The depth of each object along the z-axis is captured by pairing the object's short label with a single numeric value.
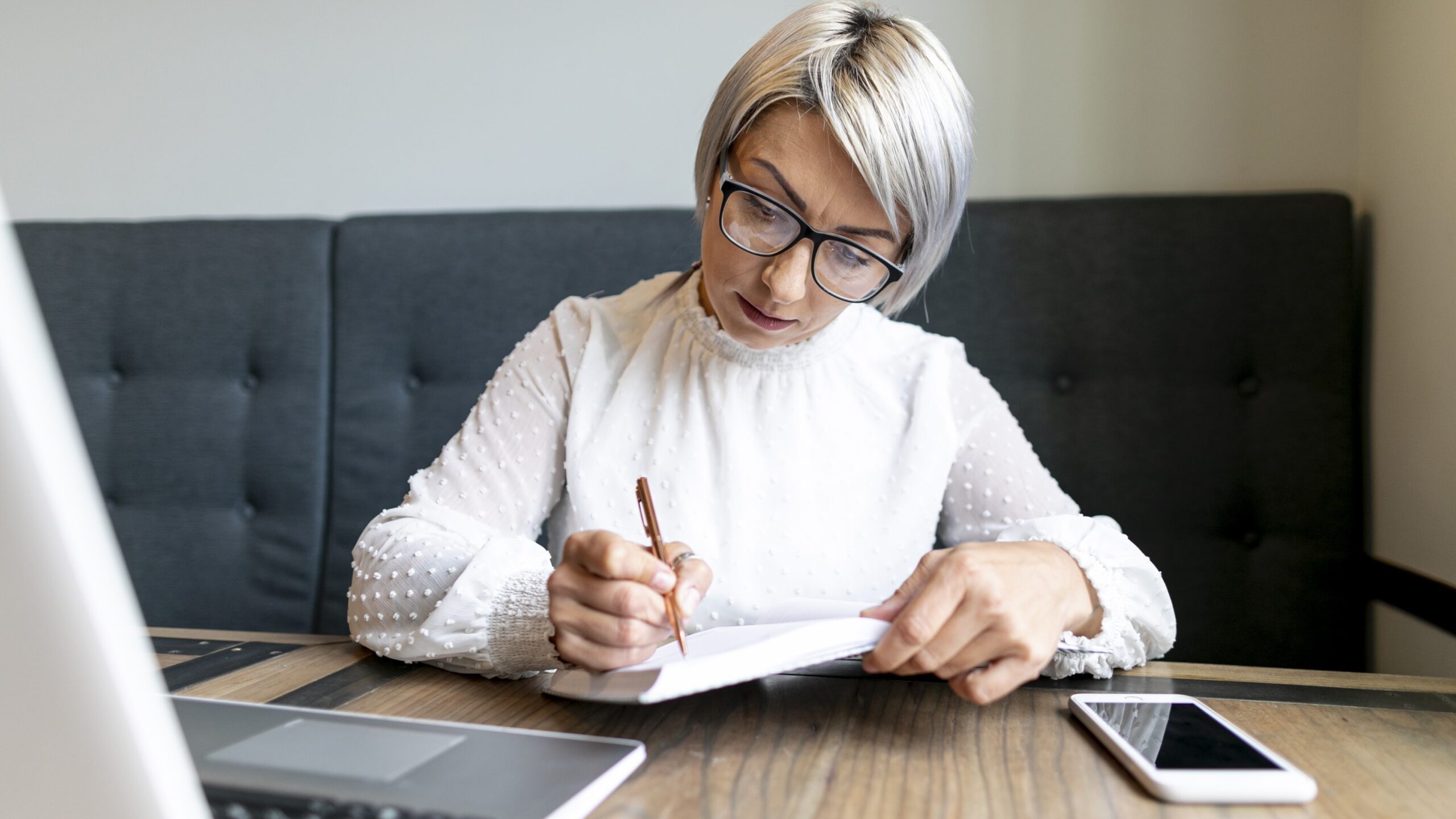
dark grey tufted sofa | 1.33
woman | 0.68
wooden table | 0.53
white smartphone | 0.53
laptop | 0.16
